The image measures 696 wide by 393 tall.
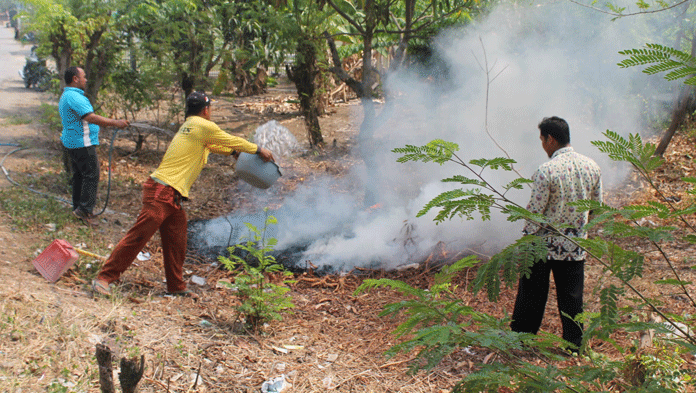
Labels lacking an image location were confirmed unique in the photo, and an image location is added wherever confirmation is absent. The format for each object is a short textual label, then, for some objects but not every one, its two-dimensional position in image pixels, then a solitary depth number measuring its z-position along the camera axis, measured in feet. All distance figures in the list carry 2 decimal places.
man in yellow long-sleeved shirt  12.50
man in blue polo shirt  16.07
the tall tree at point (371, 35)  19.85
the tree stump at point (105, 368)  6.62
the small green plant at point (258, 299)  11.71
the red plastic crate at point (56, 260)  12.81
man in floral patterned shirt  10.10
